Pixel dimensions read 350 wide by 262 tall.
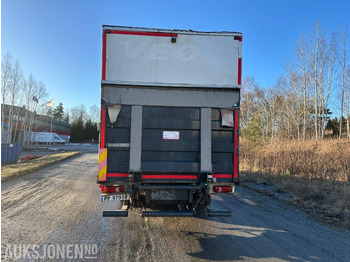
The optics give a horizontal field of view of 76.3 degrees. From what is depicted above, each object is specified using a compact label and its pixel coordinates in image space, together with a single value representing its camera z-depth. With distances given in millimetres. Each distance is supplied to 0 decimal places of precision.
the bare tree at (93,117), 75388
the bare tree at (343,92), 23750
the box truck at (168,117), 4031
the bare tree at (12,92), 31234
